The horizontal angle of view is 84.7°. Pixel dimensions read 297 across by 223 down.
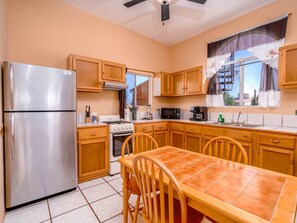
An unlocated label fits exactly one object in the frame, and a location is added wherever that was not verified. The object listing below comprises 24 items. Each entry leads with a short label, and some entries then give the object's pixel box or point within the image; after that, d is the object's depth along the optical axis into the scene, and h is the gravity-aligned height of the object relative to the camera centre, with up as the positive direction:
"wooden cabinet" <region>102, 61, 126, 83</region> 3.07 +0.72
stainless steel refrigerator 1.85 -0.28
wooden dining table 0.76 -0.47
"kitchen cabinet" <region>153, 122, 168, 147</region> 3.63 -0.56
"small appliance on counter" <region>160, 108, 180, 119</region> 4.20 -0.12
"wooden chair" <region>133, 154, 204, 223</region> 0.89 -0.53
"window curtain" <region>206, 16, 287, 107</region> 2.70 +1.13
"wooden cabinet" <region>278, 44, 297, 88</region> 2.34 +0.61
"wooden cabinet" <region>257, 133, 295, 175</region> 2.13 -0.61
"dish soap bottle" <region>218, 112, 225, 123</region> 3.35 -0.22
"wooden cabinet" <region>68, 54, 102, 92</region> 2.75 +0.65
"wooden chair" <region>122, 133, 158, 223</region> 1.44 -0.76
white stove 2.87 -0.54
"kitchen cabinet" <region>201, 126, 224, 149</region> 2.90 -0.44
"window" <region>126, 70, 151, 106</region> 3.97 +0.51
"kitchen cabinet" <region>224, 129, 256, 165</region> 2.50 -0.50
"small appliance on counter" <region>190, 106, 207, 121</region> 3.63 -0.11
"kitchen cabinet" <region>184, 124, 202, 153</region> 3.24 -0.60
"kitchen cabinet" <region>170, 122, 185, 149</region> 3.56 -0.59
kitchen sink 2.88 -0.29
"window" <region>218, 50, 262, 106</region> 3.07 +0.59
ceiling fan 2.36 +1.54
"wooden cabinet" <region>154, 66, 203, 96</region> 3.70 +0.63
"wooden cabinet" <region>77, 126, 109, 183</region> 2.58 -0.73
